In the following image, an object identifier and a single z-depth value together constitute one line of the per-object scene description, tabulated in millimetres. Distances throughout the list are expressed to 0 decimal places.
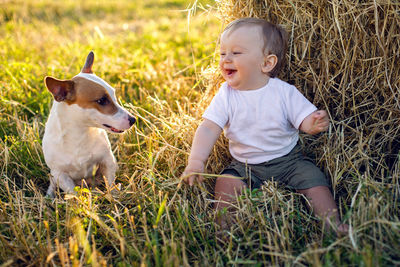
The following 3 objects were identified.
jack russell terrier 2486
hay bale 2375
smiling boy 2352
